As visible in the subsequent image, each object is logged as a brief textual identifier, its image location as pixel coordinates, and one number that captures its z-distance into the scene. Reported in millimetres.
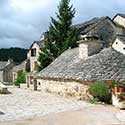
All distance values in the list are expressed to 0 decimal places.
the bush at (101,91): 10835
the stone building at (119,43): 19503
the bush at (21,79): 25158
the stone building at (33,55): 29377
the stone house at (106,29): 22862
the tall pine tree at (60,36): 22103
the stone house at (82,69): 12066
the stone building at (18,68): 30401
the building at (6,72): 32373
